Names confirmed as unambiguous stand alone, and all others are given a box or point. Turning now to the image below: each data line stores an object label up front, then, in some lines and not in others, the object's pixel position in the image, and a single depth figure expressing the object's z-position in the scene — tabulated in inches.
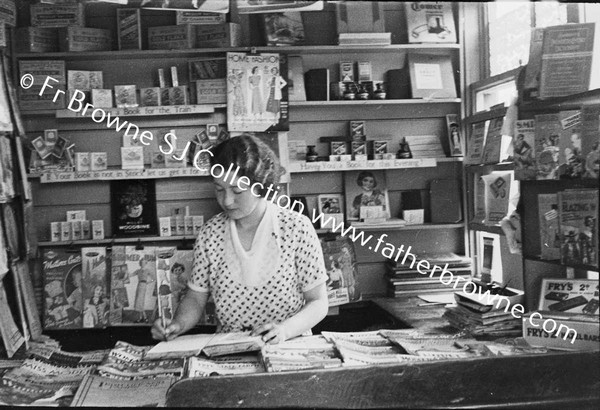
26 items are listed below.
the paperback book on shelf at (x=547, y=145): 77.4
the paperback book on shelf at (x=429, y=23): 137.3
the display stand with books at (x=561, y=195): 69.7
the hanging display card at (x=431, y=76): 140.6
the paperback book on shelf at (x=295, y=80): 137.7
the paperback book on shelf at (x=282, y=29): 137.6
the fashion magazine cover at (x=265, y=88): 135.4
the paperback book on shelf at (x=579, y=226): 68.7
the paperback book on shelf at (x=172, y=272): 134.6
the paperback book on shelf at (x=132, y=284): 132.7
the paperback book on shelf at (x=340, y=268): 131.8
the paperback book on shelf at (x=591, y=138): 68.2
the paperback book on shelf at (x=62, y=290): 130.6
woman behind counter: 86.2
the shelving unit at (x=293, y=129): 134.4
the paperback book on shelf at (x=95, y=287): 131.6
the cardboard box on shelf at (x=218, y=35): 137.7
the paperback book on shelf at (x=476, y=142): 123.7
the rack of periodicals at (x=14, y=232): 111.7
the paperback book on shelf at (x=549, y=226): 78.7
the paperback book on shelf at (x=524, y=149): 84.0
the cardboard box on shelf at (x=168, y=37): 137.2
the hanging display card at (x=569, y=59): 75.3
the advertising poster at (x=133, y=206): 135.9
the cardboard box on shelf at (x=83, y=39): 132.0
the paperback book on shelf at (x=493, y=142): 114.3
